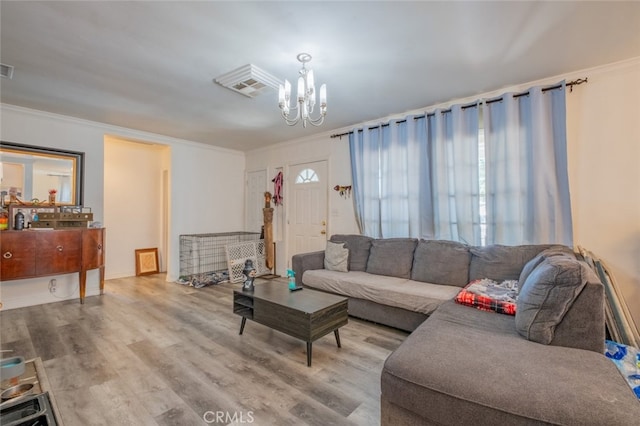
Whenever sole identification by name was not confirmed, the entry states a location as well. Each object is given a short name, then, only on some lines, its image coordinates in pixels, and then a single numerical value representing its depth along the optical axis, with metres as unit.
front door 4.75
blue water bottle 2.84
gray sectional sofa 1.11
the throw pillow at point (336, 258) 3.67
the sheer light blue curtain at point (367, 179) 4.00
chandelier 2.22
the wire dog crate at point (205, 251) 5.10
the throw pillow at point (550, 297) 1.55
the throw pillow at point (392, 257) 3.37
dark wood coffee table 2.25
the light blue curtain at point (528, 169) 2.74
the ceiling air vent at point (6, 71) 2.59
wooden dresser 3.21
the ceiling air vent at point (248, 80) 2.62
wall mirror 3.54
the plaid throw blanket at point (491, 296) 2.15
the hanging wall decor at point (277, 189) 5.38
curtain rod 2.72
